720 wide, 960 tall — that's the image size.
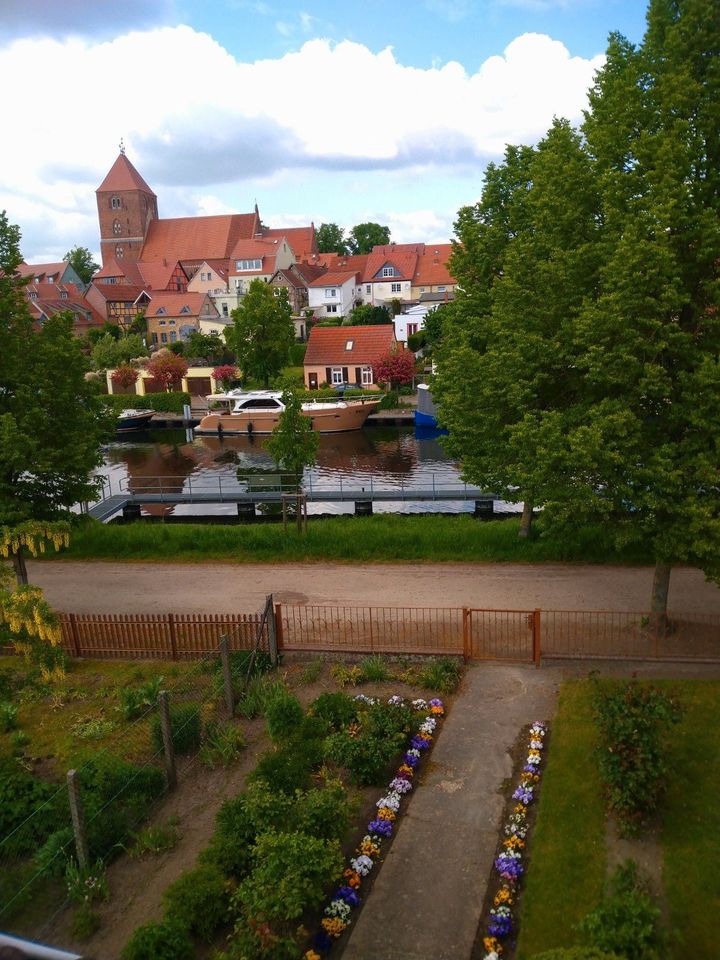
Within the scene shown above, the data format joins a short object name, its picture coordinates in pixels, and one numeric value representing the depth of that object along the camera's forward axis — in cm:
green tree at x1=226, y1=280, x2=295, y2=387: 5916
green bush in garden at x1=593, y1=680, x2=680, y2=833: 1001
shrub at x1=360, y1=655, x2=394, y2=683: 1466
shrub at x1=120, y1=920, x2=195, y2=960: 812
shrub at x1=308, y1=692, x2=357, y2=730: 1298
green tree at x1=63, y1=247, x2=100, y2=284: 14375
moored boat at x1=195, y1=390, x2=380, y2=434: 5269
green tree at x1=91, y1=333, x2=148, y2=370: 6862
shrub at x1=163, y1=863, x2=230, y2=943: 875
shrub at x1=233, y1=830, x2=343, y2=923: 842
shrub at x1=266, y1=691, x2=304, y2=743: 1252
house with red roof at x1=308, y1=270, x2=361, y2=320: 9000
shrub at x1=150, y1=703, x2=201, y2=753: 1252
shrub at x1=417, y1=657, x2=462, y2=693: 1411
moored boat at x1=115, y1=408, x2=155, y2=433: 5797
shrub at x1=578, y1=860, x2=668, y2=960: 744
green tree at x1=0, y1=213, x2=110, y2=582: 1702
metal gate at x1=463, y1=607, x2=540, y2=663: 1493
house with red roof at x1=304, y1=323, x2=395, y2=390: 6088
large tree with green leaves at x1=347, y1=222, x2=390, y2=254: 13688
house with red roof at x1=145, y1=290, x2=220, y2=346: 8162
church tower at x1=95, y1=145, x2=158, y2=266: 11544
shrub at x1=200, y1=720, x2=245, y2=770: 1241
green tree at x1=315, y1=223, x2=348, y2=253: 13862
